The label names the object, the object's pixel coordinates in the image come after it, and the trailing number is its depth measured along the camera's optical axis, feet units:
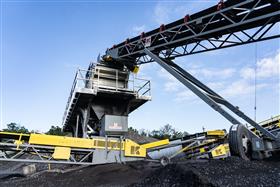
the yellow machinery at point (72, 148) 18.72
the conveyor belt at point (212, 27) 18.74
